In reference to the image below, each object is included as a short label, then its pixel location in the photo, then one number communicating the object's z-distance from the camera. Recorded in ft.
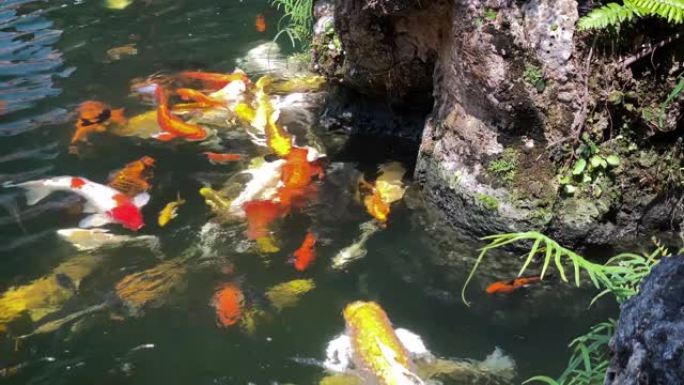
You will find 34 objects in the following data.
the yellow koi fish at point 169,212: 19.10
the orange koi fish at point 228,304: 15.84
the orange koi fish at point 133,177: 20.48
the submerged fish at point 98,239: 18.35
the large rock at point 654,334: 6.31
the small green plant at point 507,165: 16.99
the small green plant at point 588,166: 16.21
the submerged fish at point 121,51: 29.58
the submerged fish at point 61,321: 15.81
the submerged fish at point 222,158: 21.85
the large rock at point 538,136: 16.01
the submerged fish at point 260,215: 18.52
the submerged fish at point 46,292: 16.32
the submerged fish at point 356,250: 17.43
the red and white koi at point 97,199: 19.22
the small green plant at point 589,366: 9.64
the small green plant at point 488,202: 16.96
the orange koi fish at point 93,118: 23.81
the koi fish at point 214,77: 26.48
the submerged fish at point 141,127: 23.49
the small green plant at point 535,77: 16.17
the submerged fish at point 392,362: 14.11
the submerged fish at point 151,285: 16.46
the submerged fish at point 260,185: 19.61
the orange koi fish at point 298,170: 20.26
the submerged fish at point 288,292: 16.29
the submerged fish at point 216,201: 19.43
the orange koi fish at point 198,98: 25.07
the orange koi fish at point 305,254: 17.34
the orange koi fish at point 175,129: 23.22
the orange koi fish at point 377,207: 18.75
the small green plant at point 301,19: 25.98
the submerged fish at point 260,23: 31.86
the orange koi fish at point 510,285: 15.96
